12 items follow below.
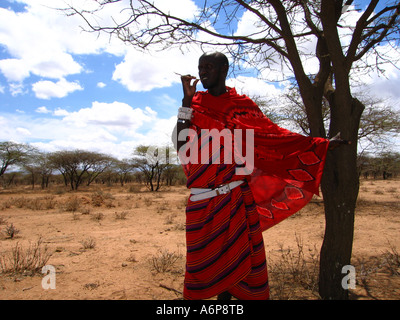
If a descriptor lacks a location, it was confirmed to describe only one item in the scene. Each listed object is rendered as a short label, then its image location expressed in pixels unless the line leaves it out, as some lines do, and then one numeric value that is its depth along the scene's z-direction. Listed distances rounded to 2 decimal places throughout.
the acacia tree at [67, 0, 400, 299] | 2.18
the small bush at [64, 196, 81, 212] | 10.35
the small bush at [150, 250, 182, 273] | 3.39
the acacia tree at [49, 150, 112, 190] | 29.23
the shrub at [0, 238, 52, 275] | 3.19
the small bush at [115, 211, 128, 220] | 8.42
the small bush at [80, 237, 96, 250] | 4.59
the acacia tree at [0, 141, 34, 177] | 26.68
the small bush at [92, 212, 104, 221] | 8.21
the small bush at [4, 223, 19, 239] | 5.61
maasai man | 1.81
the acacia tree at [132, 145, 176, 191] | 25.89
